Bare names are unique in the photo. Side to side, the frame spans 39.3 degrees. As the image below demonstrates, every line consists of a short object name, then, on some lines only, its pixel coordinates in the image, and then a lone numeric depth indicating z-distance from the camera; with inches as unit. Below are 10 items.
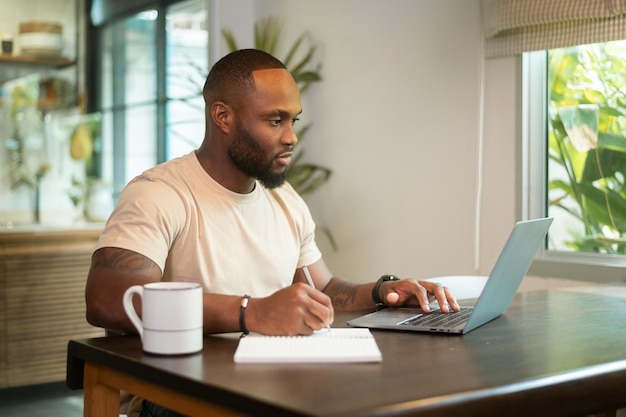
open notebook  52.7
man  71.7
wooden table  44.7
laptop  64.7
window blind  112.7
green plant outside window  119.4
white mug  54.9
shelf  141.9
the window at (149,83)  154.6
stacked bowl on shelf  143.9
